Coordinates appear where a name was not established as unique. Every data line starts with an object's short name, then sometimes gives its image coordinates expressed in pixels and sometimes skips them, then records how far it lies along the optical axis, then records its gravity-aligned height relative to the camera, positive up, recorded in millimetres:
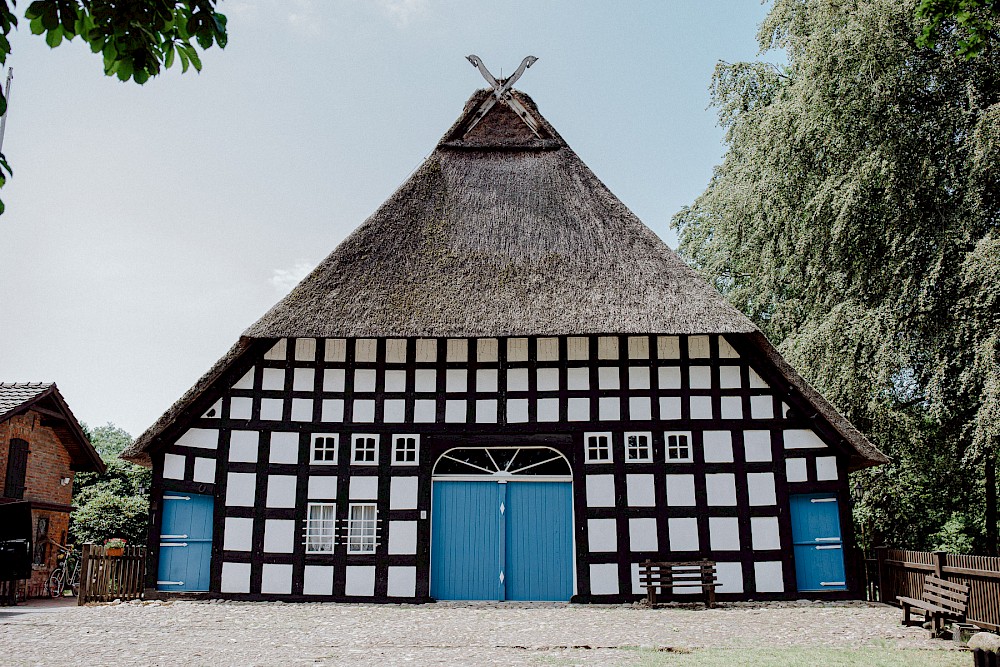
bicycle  15469 -1350
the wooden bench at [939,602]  8219 -1063
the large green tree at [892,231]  12391 +4509
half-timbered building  12078 +849
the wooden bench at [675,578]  11359 -1047
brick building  15008 +998
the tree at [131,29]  3344 +2027
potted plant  12460 -646
